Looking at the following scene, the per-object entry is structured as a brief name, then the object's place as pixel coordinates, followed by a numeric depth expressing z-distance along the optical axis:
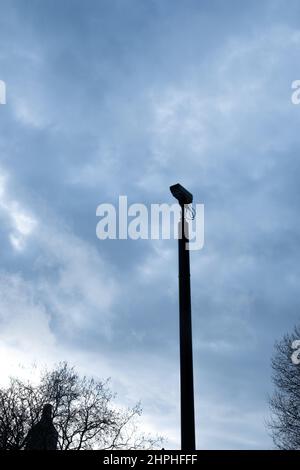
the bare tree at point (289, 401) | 30.92
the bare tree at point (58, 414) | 31.33
